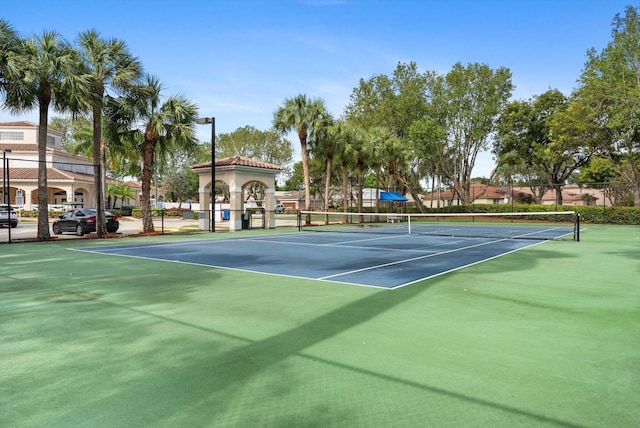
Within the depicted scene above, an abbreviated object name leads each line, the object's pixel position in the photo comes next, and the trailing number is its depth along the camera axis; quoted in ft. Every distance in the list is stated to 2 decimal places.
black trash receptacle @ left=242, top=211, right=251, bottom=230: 93.73
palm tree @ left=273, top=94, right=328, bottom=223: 103.40
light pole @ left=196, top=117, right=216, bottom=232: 76.02
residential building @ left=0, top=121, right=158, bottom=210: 147.64
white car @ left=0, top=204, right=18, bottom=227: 90.62
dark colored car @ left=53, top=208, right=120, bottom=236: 75.31
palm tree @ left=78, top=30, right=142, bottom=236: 67.82
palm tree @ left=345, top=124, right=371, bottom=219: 116.37
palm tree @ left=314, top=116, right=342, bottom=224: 107.24
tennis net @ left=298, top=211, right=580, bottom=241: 75.41
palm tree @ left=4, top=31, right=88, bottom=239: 57.62
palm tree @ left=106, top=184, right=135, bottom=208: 195.62
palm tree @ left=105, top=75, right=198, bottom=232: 74.38
